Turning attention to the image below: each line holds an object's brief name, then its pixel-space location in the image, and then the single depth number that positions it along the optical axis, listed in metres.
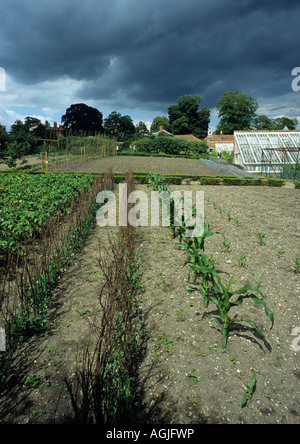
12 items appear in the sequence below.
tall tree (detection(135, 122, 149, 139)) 78.82
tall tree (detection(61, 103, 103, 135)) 57.81
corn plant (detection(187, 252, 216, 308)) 3.20
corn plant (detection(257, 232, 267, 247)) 5.52
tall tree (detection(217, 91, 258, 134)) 55.44
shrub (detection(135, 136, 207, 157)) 36.66
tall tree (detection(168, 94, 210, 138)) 63.28
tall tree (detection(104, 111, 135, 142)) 72.88
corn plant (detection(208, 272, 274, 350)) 2.77
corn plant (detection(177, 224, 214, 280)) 3.70
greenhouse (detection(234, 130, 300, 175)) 18.75
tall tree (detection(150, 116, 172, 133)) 67.00
